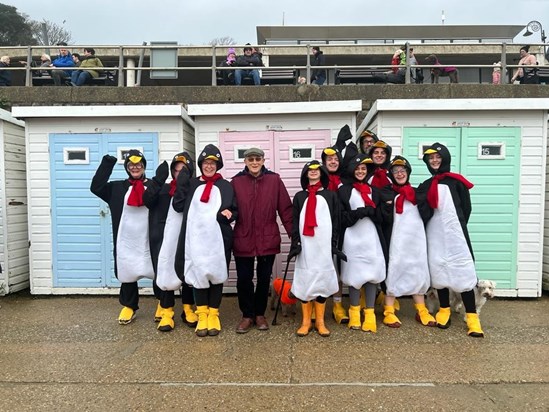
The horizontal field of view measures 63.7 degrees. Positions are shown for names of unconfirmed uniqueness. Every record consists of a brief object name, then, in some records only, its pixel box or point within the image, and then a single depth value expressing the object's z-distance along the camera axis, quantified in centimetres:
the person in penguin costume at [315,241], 427
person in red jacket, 446
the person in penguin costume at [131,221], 467
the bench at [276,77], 1070
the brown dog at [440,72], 1025
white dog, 459
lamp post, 1324
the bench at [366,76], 927
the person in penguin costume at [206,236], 434
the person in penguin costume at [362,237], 444
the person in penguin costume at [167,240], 456
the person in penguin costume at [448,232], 445
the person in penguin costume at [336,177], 457
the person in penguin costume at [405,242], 454
